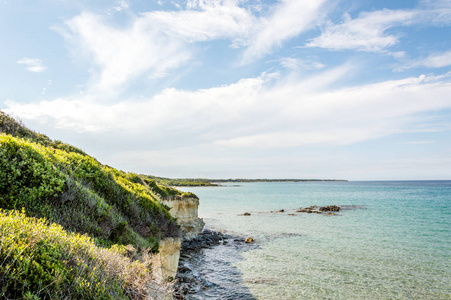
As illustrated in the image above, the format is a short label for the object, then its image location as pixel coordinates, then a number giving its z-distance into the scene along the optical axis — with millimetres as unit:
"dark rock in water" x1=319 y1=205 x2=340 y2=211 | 54100
